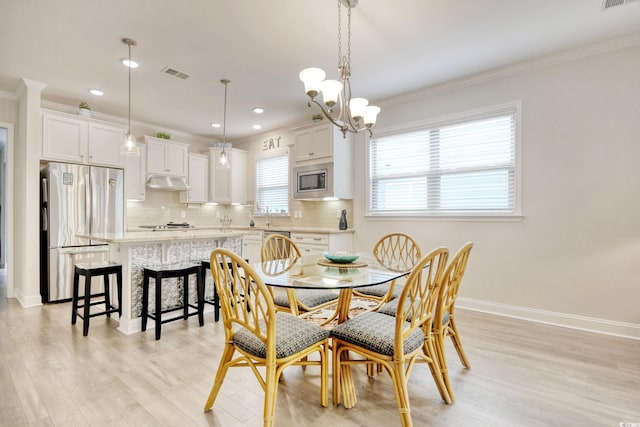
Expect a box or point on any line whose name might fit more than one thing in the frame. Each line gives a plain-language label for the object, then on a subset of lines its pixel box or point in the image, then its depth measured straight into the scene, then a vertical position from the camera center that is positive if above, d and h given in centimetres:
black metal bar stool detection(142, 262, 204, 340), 280 -71
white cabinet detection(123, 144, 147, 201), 501 +55
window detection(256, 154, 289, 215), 572 +48
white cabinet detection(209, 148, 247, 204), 605 +61
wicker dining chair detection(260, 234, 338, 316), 225 -67
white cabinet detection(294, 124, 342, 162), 457 +104
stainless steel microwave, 456 +45
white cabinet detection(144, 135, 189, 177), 522 +92
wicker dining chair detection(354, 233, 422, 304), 237 -64
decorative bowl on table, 234 -34
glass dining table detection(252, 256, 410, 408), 177 -40
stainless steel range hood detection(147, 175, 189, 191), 520 +47
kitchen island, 297 -46
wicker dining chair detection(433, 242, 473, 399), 180 -56
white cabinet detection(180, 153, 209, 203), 582 +57
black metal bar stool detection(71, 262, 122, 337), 285 -70
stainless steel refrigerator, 391 -11
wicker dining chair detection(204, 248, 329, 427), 151 -67
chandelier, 204 +82
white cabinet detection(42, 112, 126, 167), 399 +95
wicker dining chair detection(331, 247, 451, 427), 157 -68
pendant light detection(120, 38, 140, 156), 321 +66
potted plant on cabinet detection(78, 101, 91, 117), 433 +139
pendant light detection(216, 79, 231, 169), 373 +64
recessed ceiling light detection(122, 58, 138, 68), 324 +154
